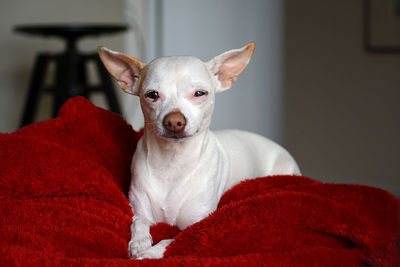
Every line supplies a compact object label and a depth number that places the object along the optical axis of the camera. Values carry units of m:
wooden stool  2.91
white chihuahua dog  1.12
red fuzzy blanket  0.97
